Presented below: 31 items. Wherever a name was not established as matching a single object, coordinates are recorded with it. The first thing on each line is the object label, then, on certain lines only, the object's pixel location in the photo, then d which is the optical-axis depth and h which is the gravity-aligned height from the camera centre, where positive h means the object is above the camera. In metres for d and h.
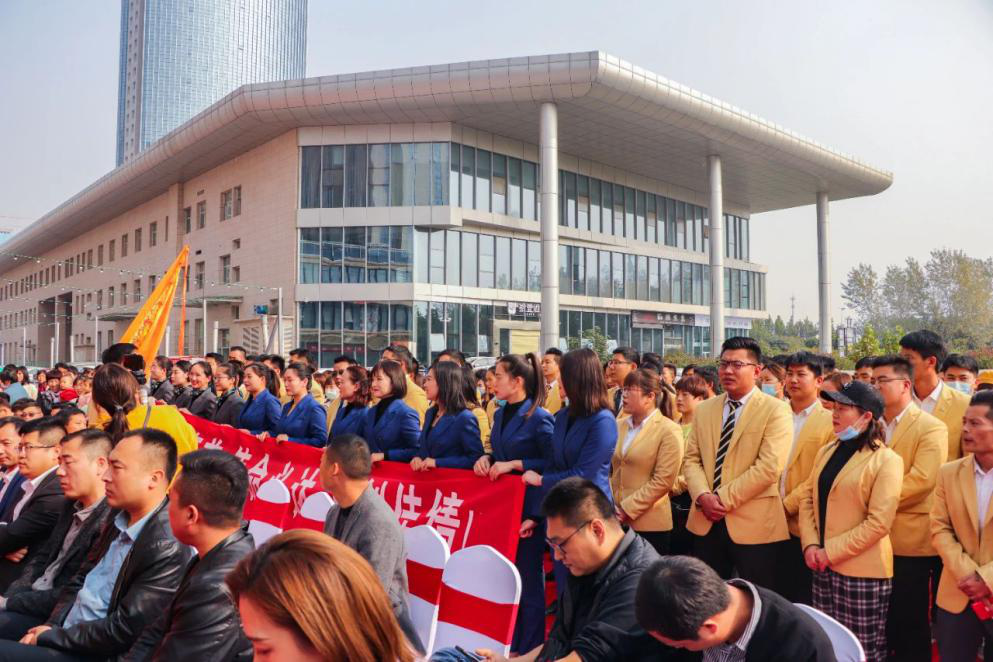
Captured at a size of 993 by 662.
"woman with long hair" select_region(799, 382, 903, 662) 3.70 -0.86
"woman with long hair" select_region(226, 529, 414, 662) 1.47 -0.52
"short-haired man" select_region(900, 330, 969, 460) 4.69 -0.15
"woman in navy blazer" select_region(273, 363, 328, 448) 6.75 -0.55
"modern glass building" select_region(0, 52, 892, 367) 25.11 +6.50
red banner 4.62 -1.00
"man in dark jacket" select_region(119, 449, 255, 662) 2.52 -0.75
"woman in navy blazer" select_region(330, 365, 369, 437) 6.34 -0.33
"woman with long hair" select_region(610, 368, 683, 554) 4.80 -0.72
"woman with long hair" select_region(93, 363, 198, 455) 5.01 -0.36
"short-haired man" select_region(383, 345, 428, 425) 7.50 -0.30
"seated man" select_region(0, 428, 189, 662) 2.99 -0.95
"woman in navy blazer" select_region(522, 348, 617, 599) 4.23 -0.43
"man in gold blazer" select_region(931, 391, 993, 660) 3.30 -0.85
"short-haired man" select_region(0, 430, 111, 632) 3.81 -0.89
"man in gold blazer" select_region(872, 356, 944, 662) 3.90 -1.00
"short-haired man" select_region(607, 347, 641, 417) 7.55 -0.08
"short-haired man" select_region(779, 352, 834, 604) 4.45 -0.57
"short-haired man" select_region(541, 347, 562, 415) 8.19 -0.10
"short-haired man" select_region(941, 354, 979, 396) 5.70 -0.12
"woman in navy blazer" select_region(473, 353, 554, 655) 4.48 -0.60
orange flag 9.64 +0.52
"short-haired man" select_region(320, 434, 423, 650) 3.30 -0.76
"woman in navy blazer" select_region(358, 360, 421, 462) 5.70 -0.48
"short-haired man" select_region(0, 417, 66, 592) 4.27 -0.90
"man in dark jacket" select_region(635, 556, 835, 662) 1.97 -0.72
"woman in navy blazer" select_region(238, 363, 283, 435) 7.35 -0.50
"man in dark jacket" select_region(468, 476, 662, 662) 2.46 -0.76
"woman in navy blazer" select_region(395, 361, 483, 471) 5.22 -0.51
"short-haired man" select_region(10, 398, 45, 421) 7.06 -0.51
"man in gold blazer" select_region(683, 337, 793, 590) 4.30 -0.70
